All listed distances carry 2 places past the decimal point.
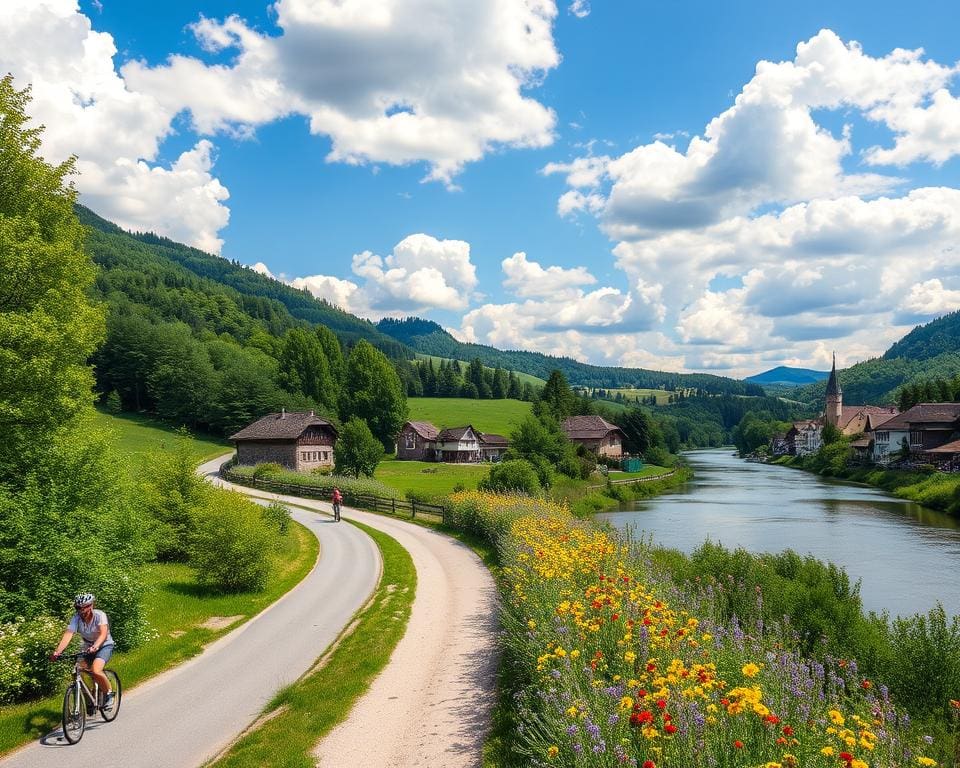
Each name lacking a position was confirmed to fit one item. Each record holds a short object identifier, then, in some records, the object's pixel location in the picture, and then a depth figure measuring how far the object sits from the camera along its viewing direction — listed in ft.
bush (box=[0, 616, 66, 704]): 32.78
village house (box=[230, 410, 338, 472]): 206.69
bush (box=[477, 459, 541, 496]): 129.08
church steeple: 414.41
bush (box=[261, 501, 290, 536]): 87.69
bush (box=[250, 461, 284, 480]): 171.53
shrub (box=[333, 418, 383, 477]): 169.27
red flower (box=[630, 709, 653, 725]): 15.67
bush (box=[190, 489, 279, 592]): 61.16
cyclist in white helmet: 30.86
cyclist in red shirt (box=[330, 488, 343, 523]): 112.16
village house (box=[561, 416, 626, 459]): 293.43
